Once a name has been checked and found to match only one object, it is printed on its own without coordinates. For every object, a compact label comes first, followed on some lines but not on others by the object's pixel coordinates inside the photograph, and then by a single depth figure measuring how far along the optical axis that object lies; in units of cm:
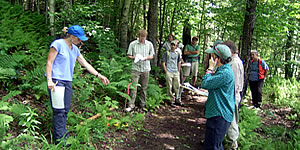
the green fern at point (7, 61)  473
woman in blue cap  312
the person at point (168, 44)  806
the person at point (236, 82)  378
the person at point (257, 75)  737
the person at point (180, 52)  705
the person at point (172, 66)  693
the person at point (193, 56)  852
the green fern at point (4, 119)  310
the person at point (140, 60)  579
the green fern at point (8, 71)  411
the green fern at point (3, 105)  322
